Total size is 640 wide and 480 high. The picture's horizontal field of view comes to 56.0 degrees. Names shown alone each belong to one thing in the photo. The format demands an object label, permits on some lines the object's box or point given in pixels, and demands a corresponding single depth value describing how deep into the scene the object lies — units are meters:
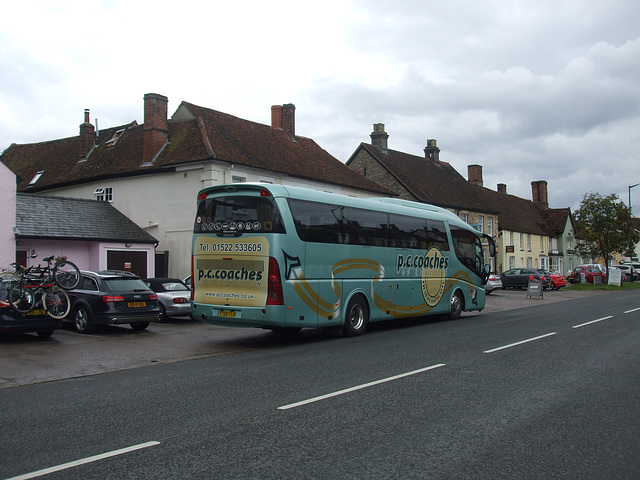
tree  47.19
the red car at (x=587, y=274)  47.81
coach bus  12.82
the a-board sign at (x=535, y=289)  31.81
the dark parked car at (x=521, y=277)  41.17
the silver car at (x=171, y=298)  18.75
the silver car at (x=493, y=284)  34.78
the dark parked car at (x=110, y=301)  15.14
